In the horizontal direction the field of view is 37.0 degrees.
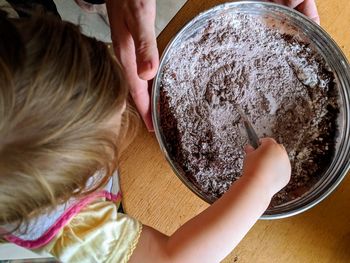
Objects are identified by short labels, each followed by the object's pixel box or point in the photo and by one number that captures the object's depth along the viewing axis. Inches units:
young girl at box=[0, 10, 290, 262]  19.8
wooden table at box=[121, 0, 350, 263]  29.6
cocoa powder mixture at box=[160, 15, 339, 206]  29.9
